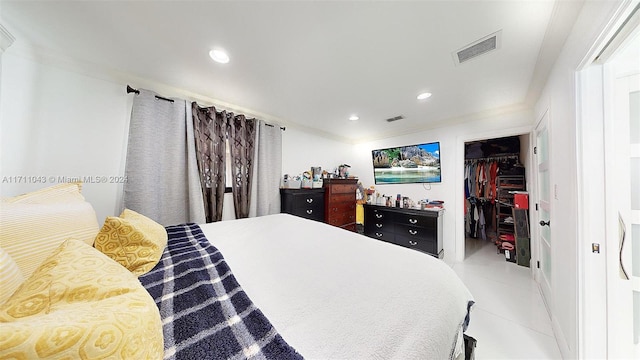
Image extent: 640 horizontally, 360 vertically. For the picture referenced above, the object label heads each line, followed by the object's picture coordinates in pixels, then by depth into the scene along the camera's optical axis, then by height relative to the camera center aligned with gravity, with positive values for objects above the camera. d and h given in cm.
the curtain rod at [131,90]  177 +87
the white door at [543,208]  181 -27
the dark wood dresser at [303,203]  279 -33
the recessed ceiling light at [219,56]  149 +104
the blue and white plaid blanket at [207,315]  51 -46
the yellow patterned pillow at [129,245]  91 -33
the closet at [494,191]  299 -15
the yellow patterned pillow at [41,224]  70 -19
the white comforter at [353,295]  57 -47
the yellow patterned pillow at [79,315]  32 -29
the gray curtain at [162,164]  179 +18
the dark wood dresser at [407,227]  278 -74
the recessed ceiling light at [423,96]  214 +102
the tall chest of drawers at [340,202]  314 -37
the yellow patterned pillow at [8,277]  50 -28
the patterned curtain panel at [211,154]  217 +33
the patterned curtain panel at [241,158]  244 +32
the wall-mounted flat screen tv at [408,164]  307 +32
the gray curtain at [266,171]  263 +15
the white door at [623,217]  103 -19
